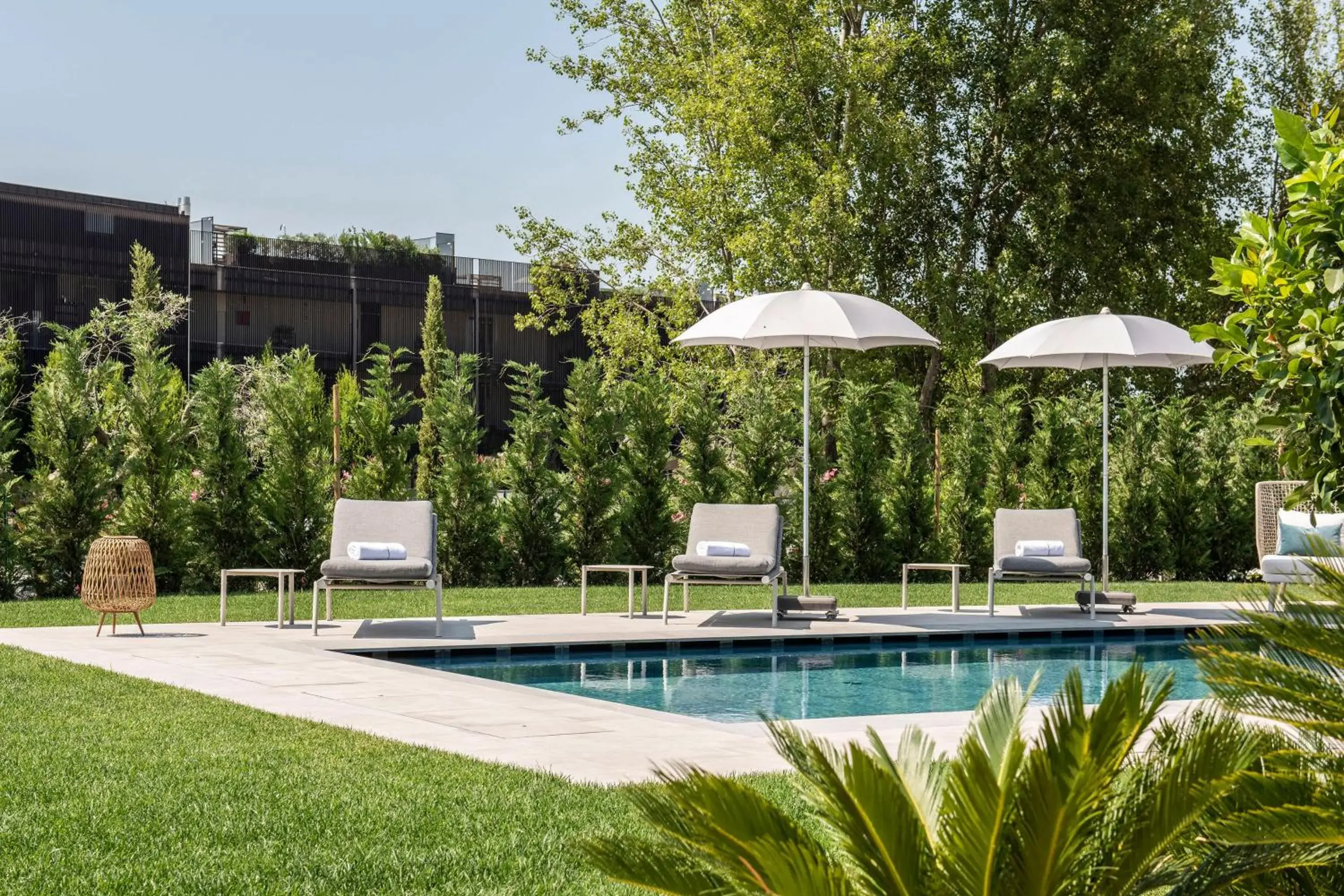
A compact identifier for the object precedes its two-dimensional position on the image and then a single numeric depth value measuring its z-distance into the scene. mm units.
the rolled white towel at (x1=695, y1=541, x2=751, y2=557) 13039
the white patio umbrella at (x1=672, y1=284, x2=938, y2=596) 12742
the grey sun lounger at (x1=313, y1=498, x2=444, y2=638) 11492
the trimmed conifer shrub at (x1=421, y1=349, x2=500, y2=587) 16953
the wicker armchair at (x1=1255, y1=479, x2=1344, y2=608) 15156
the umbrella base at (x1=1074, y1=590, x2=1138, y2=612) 14008
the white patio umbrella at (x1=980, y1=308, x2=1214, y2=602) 13664
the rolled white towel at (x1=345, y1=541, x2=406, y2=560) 11672
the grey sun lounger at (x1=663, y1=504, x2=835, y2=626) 12633
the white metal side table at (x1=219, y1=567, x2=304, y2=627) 11781
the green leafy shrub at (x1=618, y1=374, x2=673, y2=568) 17438
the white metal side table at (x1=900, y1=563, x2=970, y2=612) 13914
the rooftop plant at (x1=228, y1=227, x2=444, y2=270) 48844
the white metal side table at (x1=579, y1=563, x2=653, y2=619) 12820
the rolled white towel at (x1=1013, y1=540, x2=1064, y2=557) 14031
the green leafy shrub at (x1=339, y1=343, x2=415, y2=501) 16641
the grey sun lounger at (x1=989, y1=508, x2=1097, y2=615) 14227
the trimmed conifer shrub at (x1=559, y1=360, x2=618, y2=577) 17250
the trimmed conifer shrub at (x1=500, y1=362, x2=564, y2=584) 17156
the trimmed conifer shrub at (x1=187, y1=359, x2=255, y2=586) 15805
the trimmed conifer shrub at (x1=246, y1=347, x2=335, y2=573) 15914
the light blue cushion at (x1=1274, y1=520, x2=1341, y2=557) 13891
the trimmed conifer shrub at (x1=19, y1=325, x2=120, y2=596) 14977
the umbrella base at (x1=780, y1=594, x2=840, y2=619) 12805
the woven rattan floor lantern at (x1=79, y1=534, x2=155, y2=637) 11062
